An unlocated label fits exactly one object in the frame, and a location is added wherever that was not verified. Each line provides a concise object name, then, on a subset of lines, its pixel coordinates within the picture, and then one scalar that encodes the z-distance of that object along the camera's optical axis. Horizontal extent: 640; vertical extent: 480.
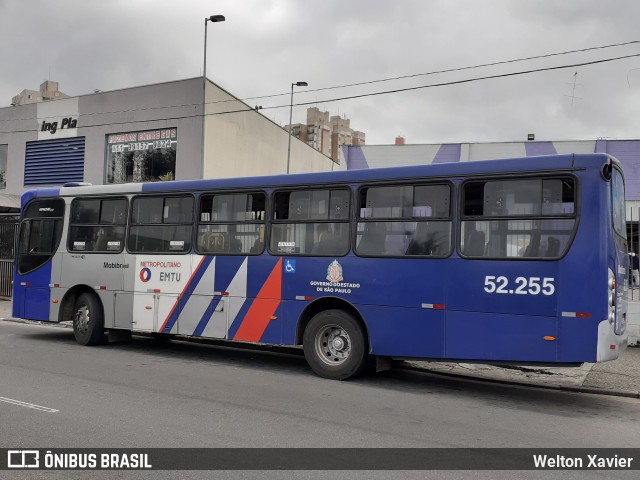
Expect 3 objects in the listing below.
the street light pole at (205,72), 20.80
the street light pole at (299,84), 27.89
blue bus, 7.18
